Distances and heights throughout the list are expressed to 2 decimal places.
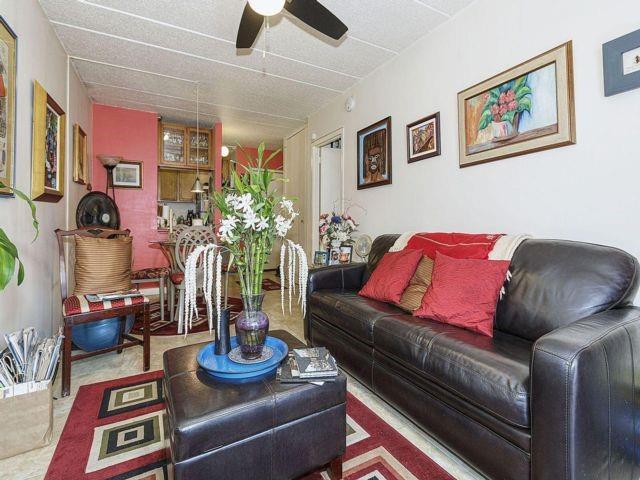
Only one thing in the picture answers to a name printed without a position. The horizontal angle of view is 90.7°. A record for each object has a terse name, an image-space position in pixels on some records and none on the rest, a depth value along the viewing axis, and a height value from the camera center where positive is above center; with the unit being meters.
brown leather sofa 0.99 -0.49
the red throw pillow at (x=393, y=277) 2.11 -0.22
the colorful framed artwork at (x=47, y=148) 2.15 +0.78
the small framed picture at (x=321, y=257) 3.59 -0.12
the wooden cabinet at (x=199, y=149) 5.09 +1.61
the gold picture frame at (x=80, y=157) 3.33 +1.05
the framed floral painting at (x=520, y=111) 1.79 +0.86
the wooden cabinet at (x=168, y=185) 5.12 +1.04
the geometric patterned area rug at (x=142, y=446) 1.32 -0.93
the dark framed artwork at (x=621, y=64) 1.50 +0.88
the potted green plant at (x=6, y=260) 0.99 -0.03
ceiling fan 1.72 +1.41
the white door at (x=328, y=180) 4.57 +0.96
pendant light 4.39 +1.49
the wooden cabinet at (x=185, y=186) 5.25 +1.05
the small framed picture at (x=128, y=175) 4.48 +1.06
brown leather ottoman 0.99 -0.61
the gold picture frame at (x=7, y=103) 1.67 +0.81
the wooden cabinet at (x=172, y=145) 4.88 +1.62
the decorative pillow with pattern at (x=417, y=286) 1.98 -0.27
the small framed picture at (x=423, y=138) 2.62 +0.93
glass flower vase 1.30 -0.33
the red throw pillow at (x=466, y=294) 1.60 -0.27
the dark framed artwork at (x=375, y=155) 3.17 +0.97
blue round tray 1.21 -0.47
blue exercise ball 2.25 -0.62
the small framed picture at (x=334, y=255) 3.49 -0.10
